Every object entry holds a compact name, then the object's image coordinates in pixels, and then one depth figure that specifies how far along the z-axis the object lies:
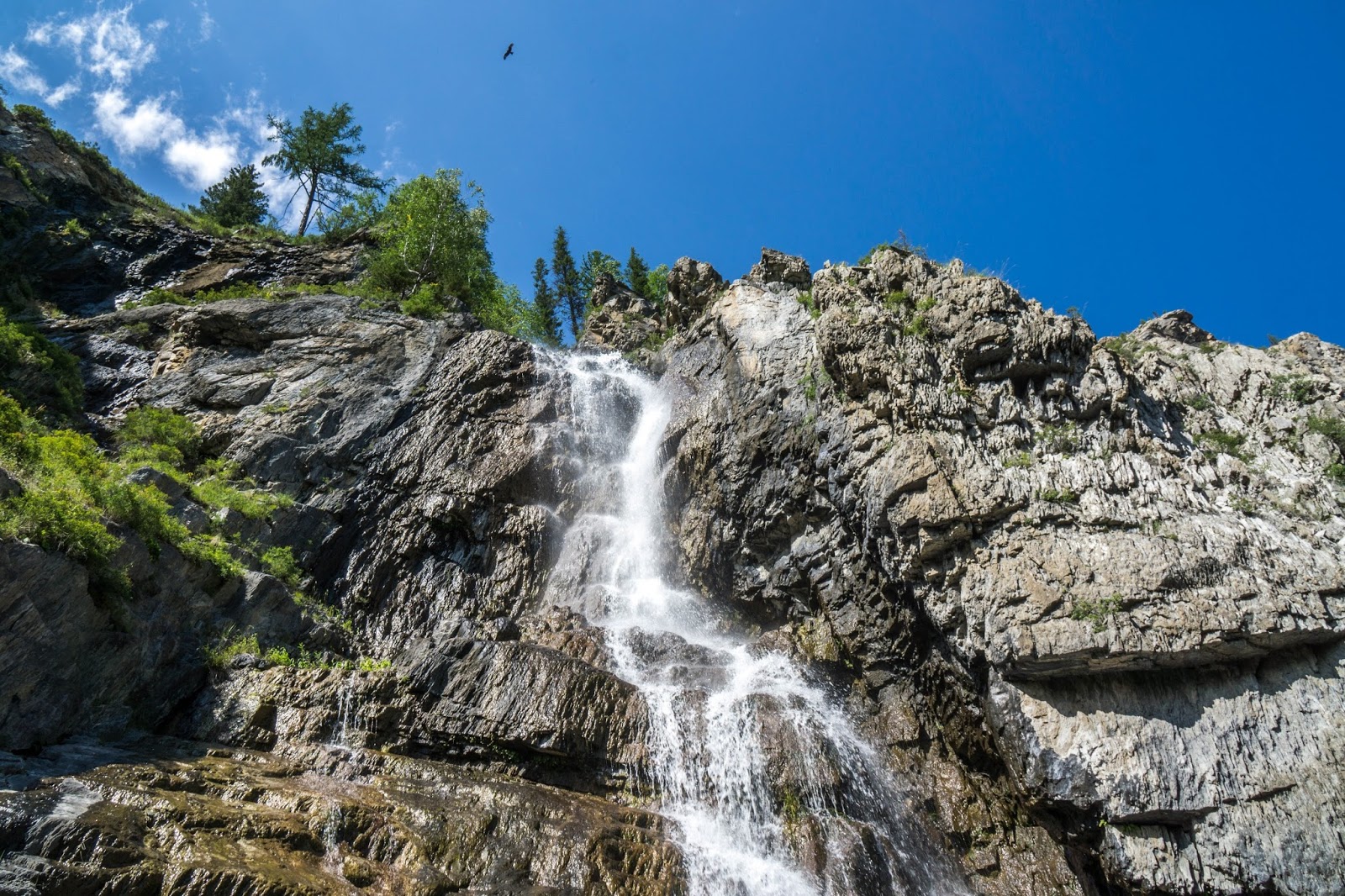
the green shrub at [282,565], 16.89
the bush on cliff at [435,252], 29.64
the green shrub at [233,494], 16.62
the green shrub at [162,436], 18.02
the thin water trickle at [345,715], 11.61
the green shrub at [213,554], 13.64
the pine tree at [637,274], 50.41
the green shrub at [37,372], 17.14
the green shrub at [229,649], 12.72
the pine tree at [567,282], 51.06
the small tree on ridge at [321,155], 36.00
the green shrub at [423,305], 26.61
